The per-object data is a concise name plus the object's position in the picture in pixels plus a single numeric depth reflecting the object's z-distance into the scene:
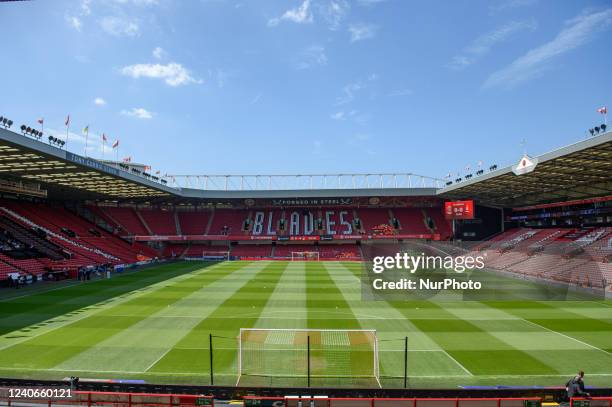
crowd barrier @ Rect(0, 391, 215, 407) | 10.30
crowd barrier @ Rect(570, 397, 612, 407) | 10.04
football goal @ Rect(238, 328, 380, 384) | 13.79
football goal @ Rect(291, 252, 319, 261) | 62.34
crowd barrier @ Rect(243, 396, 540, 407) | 10.20
